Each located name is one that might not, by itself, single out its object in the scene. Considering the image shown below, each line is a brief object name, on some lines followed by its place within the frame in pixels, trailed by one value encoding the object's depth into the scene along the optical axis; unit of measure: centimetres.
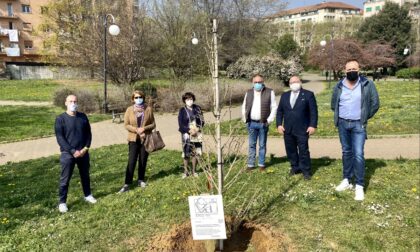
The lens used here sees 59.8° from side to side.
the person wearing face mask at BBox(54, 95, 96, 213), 547
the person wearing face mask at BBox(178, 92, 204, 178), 661
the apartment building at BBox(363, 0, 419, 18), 9606
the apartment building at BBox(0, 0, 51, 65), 5144
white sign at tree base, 362
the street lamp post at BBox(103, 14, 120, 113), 1316
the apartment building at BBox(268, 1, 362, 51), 6925
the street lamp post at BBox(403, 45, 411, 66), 4976
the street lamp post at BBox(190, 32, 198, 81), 2173
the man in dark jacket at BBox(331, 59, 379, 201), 534
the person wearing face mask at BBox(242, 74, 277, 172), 672
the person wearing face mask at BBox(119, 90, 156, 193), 632
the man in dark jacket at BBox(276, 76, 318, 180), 621
